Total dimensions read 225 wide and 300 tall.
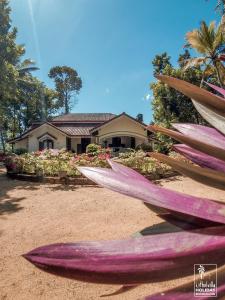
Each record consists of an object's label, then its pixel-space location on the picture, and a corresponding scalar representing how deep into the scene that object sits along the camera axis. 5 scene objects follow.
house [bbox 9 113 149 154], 23.02
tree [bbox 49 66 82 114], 39.40
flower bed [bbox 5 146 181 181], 9.43
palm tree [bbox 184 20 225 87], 15.49
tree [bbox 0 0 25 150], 13.49
